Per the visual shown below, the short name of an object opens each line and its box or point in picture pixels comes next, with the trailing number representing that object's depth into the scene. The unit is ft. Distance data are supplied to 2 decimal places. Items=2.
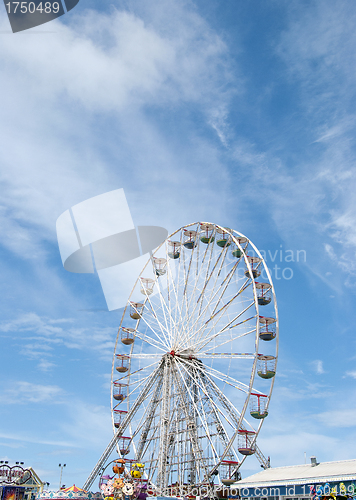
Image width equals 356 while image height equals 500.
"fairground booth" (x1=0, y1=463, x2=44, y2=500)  146.00
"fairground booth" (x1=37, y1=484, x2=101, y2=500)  121.90
